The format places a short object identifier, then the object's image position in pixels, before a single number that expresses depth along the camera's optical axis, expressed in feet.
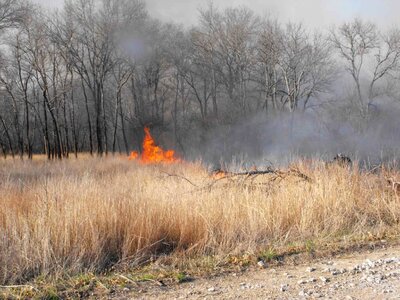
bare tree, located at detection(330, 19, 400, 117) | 125.59
